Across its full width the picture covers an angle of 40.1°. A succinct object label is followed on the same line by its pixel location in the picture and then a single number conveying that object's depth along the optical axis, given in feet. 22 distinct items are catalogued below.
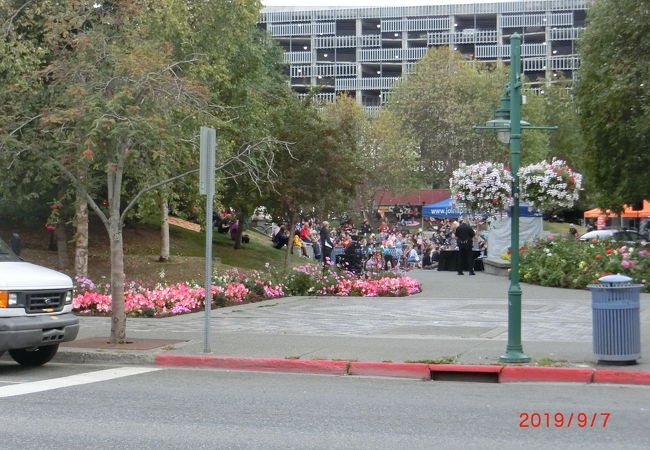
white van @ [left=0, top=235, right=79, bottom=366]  35.37
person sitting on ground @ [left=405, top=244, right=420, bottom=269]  117.80
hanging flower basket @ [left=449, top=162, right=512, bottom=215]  37.68
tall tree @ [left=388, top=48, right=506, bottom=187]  197.57
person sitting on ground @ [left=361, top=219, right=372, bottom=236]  147.13
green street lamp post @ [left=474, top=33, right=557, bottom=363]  36.94
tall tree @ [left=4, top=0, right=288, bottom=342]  40.86
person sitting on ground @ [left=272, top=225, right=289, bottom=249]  128.57
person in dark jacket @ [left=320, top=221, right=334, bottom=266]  98.68
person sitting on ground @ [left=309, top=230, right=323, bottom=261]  119.11
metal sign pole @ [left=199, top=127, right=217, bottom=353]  40.91
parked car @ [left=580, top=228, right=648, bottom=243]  100.11
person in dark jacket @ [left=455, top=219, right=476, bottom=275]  94.89
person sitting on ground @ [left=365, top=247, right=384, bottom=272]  90.86
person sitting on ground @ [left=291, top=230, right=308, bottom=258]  125.29
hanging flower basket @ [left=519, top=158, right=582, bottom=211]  36.91
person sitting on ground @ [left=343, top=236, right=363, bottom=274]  82.07
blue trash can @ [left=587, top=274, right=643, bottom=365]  35.22
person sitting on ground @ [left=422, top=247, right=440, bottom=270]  121.08
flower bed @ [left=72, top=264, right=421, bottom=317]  58.34
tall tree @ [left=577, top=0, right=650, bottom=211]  85.81
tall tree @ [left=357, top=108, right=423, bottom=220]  181.57
